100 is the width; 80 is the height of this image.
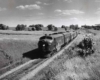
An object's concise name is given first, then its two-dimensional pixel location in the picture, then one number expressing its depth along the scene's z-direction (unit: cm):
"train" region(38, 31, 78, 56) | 1928
